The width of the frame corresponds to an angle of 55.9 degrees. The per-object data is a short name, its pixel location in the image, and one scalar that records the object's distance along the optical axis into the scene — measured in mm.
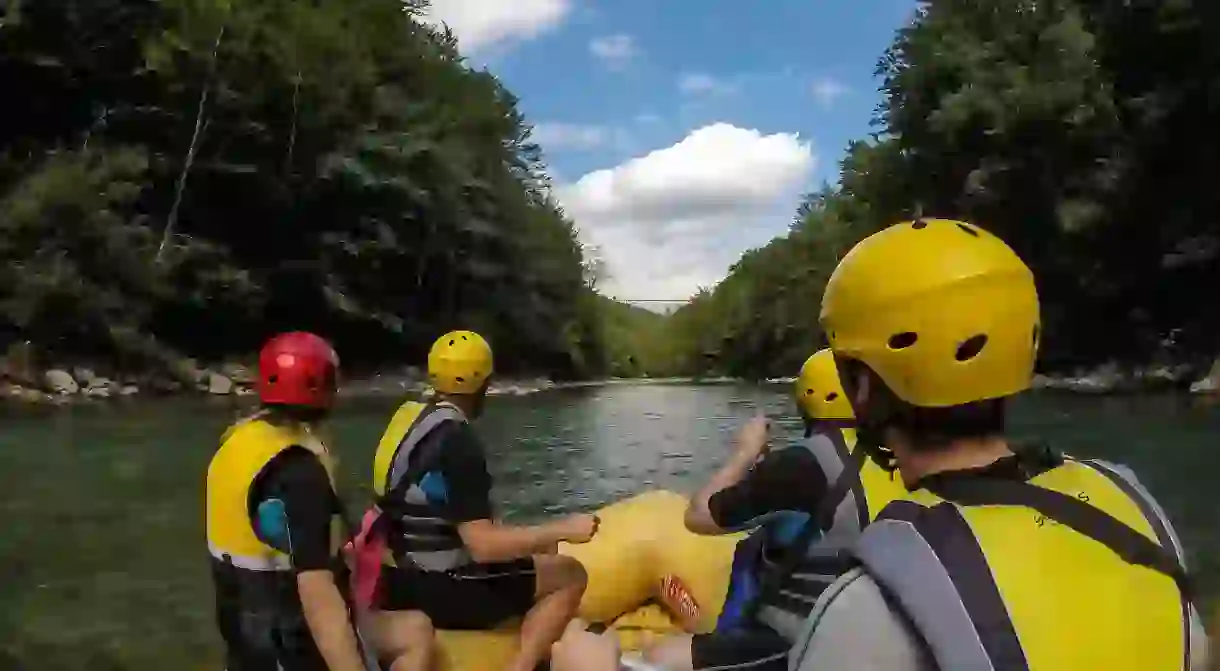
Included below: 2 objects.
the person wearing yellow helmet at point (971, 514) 1413
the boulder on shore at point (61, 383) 25438
